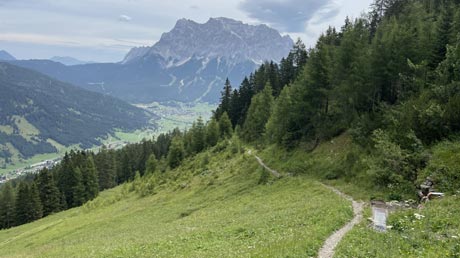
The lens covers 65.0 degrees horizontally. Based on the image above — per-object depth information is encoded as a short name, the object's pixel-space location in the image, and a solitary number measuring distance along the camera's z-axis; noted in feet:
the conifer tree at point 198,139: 315.49
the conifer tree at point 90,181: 366.43
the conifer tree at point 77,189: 355.77
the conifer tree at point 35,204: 317.22
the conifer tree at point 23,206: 315.58
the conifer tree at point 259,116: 275.59
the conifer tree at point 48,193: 333.21
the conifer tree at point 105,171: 446.60
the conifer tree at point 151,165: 317.63
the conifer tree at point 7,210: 325.95
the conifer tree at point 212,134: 309.42
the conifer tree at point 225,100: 377.13
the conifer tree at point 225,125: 324.60
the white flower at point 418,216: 66.80
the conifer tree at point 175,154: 302.82
